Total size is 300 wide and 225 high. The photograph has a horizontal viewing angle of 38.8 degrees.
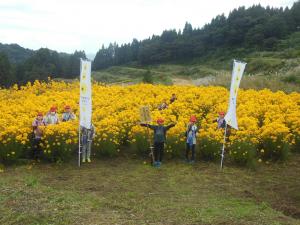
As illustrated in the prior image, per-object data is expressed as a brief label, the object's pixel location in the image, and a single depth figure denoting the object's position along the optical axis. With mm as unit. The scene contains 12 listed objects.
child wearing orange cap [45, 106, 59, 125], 13546
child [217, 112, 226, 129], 14143
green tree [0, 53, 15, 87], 64375
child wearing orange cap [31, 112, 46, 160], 12922
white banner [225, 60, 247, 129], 12258
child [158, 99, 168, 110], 17616
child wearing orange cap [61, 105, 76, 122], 14250
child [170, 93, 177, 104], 18609
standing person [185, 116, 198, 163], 12906
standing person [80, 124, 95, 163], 12984
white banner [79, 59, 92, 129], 12258
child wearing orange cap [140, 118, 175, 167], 12734
